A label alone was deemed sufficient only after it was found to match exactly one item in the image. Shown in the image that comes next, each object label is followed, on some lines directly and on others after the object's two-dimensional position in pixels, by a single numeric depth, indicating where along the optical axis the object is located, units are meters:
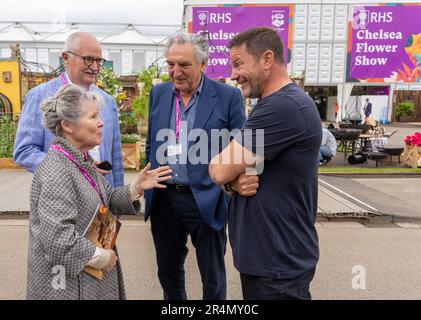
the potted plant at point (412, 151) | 9.88
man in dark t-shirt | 1.58
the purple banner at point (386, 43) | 16.15
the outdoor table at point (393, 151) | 10.12
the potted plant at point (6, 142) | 9.12
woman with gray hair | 1.67
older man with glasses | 2.36
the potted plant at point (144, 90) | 9.46
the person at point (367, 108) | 22.88
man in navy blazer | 2.44
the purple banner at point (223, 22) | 16.09
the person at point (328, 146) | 9.68
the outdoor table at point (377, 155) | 9.95
